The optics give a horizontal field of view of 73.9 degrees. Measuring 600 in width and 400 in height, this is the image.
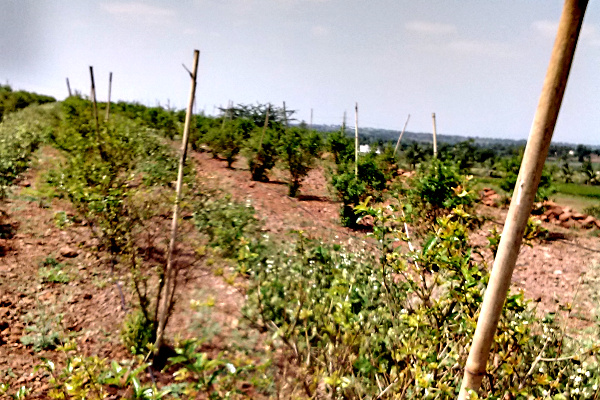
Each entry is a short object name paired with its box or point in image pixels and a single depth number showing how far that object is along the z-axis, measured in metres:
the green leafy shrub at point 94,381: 1.48
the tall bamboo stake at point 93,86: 8.09
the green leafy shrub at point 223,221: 3.59
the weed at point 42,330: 3.96
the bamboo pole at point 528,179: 1.04
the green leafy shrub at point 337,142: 14.72
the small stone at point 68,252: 5.92
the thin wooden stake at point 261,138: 11.74
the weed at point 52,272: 5.19
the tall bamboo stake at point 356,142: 8.76
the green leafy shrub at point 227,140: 13.75
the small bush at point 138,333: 3.74
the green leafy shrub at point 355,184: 8.42
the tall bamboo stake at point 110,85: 11.42
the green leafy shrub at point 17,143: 8.98
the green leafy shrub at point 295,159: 10.85
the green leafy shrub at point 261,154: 11.91
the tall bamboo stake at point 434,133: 6.91
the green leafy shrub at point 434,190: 5.82
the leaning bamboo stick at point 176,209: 3.42
